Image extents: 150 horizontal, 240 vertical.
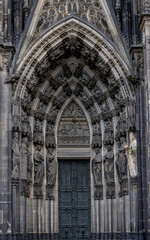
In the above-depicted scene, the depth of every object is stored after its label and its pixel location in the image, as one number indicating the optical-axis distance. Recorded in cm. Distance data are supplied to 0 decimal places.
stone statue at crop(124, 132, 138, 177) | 1699
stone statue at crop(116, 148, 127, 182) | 1747
